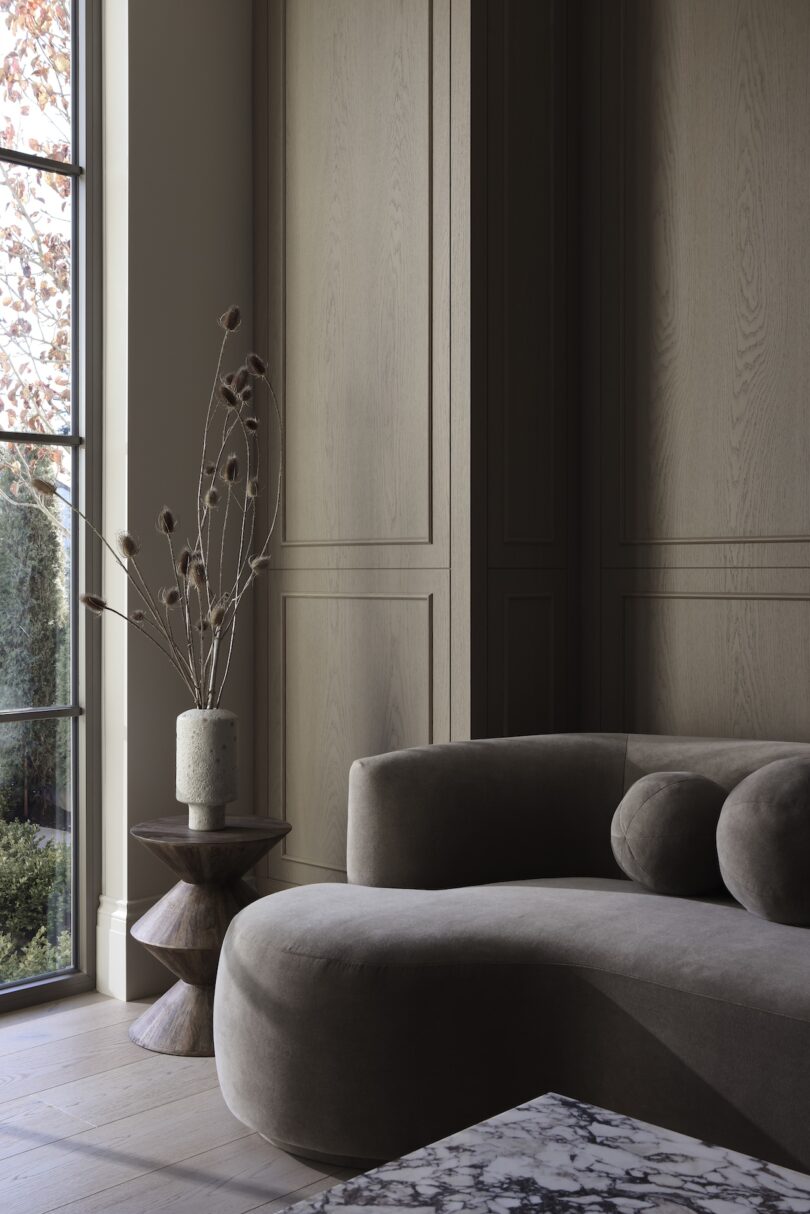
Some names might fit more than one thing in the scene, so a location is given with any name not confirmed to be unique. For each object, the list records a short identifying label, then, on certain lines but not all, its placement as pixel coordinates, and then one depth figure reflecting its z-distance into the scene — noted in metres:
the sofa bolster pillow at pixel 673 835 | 2.68
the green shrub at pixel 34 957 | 3.43
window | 3.43
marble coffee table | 1.18
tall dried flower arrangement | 3.24
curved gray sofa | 2.10
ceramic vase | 3.16
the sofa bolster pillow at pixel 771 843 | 2.43
